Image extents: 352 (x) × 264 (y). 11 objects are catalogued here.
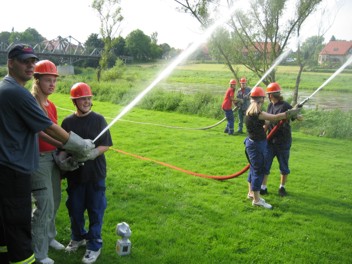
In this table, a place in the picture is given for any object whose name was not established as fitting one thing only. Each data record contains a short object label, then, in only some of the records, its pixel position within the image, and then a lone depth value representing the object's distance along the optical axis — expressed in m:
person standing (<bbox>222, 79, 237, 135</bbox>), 12.17
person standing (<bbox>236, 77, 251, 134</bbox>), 11.70
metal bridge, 55.50
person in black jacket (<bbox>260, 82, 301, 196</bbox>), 6.14
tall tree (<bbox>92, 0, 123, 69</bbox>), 34.81
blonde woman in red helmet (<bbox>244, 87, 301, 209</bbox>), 5.50
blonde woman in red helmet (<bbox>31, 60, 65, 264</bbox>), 3.51
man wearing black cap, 2.80
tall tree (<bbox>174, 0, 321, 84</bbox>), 11.87
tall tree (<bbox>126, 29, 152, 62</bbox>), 81.11
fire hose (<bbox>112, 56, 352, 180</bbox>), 5.95
